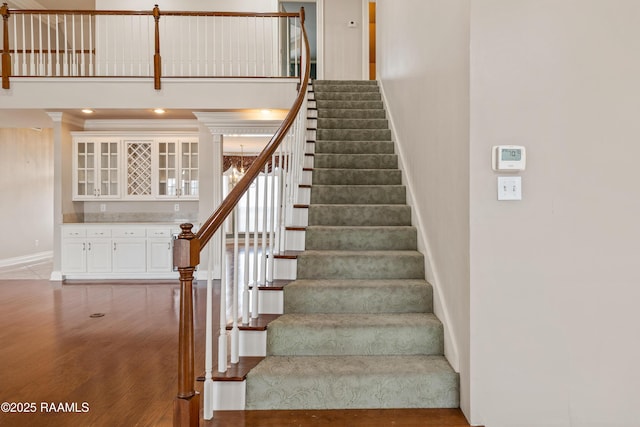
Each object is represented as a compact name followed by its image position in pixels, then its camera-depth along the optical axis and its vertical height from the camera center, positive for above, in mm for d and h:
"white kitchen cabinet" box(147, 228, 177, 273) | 6348 -670
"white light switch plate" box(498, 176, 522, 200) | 1953 +107
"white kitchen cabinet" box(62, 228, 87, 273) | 6309 -669
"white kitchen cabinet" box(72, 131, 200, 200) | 6809 +750
